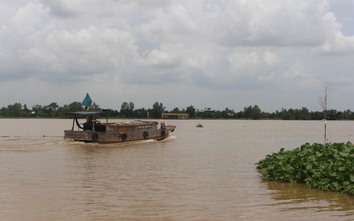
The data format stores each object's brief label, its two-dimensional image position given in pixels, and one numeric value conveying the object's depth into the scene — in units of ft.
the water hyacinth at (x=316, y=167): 33.91
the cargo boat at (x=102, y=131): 101.65
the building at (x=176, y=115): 419.29
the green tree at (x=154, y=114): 378.94
